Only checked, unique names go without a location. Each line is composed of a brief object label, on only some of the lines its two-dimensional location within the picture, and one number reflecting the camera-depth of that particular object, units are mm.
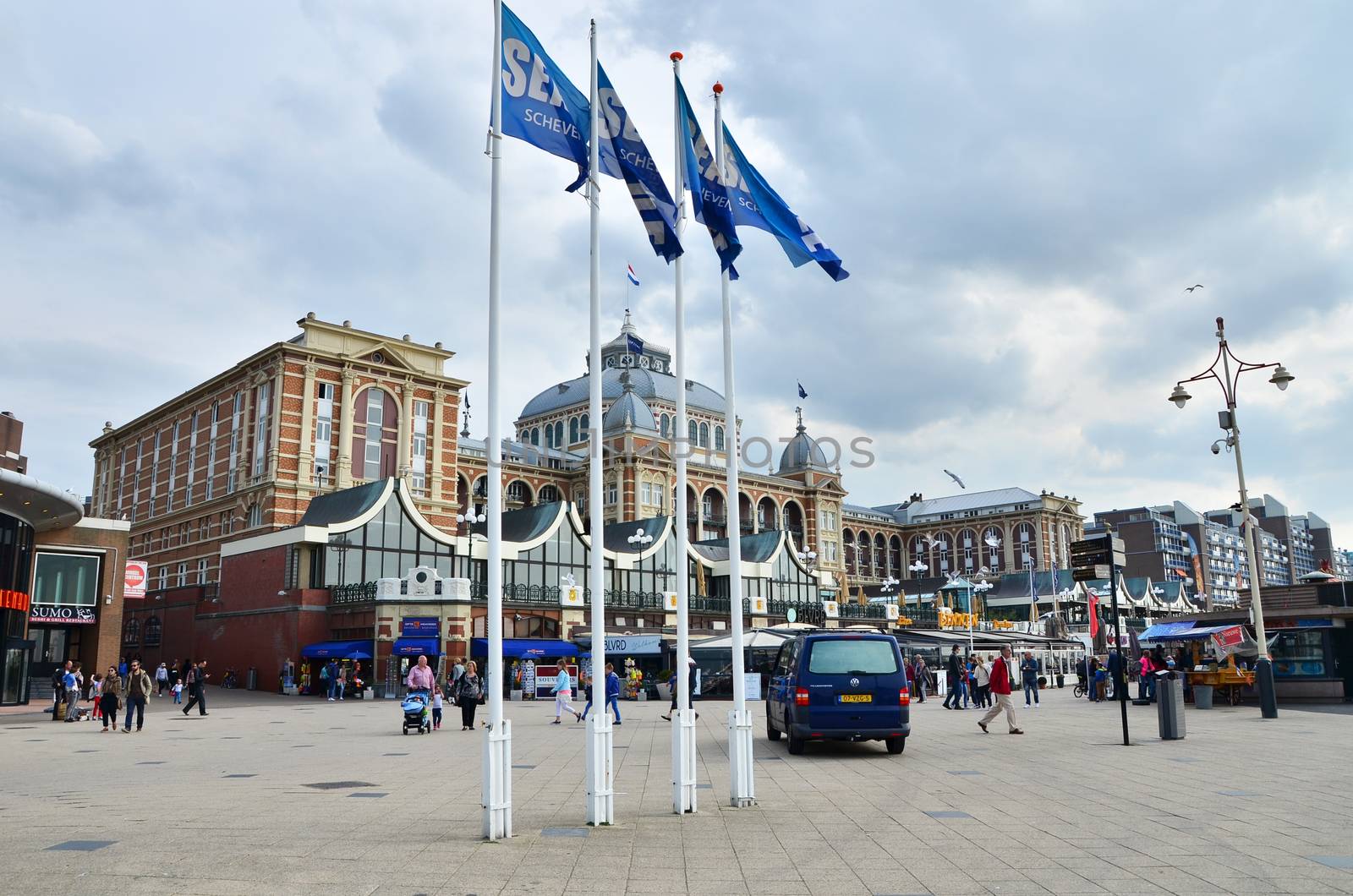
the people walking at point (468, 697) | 24859
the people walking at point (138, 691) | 25016
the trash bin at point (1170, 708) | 19469
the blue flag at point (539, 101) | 11141
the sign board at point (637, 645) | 43688
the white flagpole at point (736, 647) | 11469
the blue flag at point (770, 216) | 13648
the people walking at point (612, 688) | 24519
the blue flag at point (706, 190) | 13039
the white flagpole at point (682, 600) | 10867
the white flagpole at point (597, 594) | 10078
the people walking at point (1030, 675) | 32594
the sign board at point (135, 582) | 44031
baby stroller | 23469
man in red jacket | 21297
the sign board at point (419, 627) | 42719
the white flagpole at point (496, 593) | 9430
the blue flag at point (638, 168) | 12195
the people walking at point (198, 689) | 30766
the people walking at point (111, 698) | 24609
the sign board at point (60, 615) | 39909
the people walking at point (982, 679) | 29906
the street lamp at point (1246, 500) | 23844
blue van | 17203
